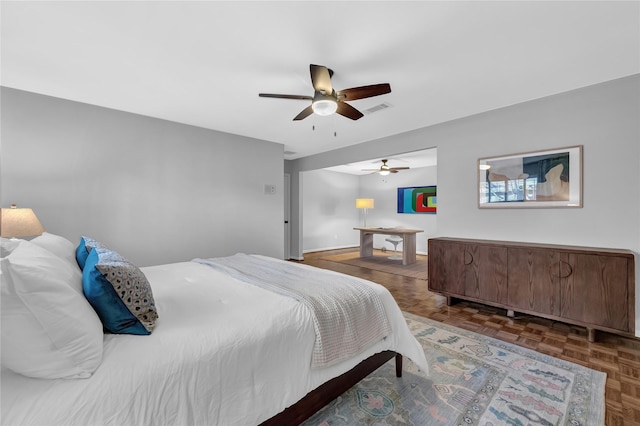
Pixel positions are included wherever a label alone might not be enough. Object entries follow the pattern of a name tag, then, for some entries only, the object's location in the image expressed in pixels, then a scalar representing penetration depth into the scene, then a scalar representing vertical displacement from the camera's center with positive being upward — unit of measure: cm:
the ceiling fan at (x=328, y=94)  221 +103
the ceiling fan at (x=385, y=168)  643 +100
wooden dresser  249 -73
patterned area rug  164 -124
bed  88 -61
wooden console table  604 -64
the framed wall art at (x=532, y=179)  296 +37
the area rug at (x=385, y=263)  532 -119
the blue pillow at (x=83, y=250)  170 -26
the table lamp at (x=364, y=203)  741 +20
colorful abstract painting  730 +31
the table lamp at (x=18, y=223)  233 -11
